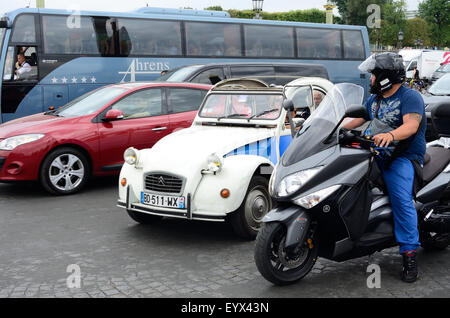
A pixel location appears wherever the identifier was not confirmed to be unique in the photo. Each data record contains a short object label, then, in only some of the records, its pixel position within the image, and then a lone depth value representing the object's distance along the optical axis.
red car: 7.96
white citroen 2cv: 5.47
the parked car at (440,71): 23.45
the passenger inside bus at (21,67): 14.77
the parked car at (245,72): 13.68
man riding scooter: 4.32
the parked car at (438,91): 12.61
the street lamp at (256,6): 22.25
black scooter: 4.06
